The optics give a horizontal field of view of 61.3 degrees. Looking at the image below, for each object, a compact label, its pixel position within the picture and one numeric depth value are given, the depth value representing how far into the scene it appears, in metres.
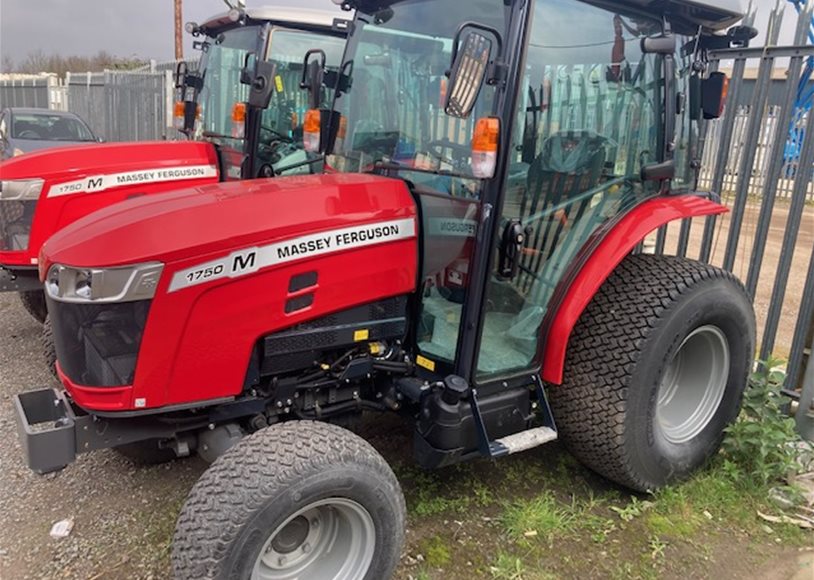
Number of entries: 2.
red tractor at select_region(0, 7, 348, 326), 4.71
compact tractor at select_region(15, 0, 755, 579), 2.32
